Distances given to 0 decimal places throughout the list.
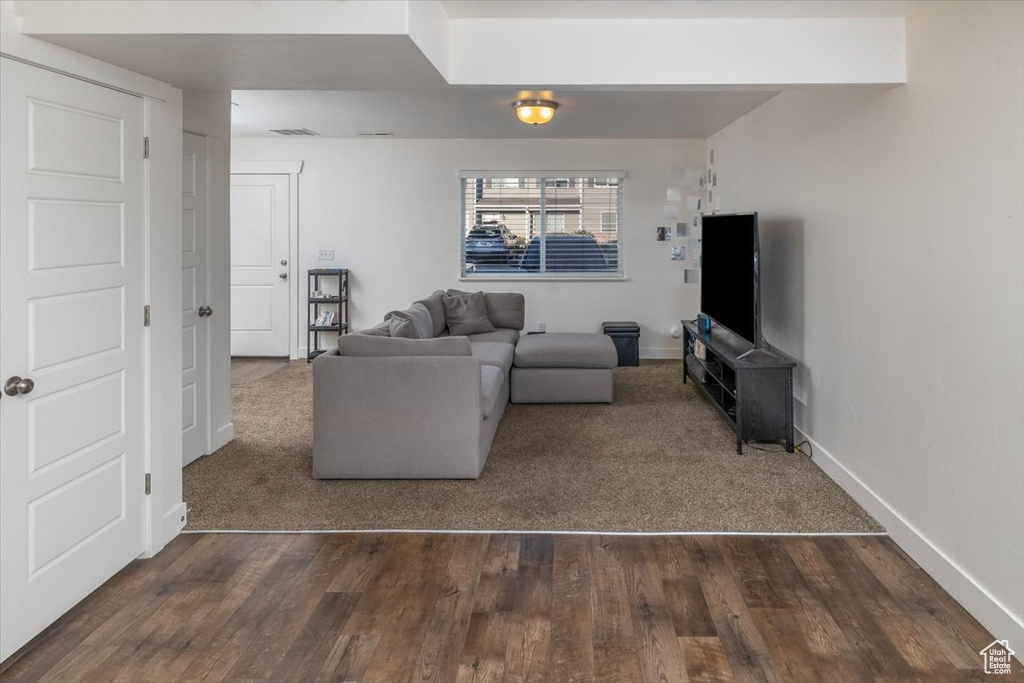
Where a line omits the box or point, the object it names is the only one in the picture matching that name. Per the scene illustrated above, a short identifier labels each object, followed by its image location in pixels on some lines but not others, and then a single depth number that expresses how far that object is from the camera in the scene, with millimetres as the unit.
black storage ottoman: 7828
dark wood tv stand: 4680
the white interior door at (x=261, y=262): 8258
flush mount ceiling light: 5777
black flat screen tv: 4851
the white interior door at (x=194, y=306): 4387
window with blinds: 8258
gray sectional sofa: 4121
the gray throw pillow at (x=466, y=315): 6926
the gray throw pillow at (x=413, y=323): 4732
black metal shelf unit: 8039
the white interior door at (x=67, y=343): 2422
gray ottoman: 6094
